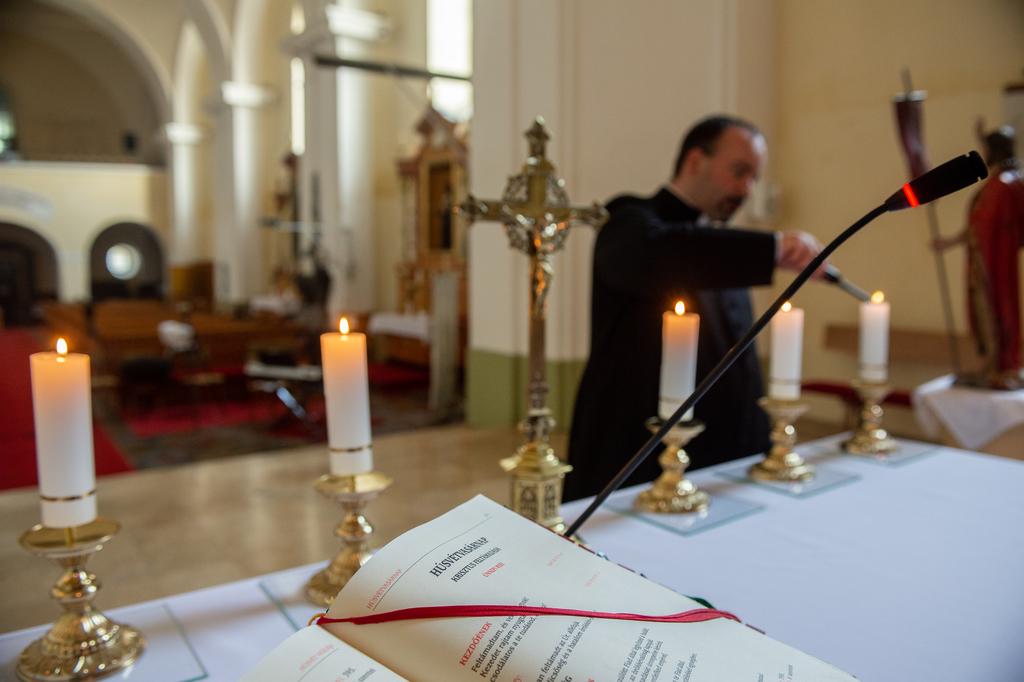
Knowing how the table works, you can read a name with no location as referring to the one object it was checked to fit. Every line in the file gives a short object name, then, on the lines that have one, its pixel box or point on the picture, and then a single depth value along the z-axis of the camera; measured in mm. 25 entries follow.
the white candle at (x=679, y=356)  1399
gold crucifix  1194
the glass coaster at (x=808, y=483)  1587
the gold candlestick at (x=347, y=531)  1060
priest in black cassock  1988
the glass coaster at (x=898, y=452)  1874
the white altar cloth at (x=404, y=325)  7961
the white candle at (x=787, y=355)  1683
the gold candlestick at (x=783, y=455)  1661
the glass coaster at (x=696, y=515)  1357
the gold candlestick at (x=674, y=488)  1420
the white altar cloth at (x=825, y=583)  914
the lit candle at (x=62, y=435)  909
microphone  760
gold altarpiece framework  8562
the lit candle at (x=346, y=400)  1078
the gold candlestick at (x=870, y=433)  1903
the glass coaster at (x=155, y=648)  880
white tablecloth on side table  2980
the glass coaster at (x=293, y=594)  1022
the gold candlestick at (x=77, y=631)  874
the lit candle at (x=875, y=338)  1873
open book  646
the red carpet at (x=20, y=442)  4930
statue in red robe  3129
